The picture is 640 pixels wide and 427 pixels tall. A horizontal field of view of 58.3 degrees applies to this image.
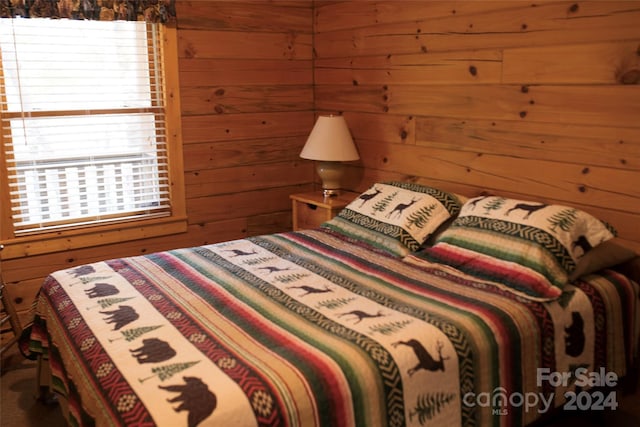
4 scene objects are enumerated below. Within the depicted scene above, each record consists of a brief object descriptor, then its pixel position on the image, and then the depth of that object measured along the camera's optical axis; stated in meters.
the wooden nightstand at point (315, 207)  3.46
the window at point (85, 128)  3.06
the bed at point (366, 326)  1.58
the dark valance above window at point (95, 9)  2.91
